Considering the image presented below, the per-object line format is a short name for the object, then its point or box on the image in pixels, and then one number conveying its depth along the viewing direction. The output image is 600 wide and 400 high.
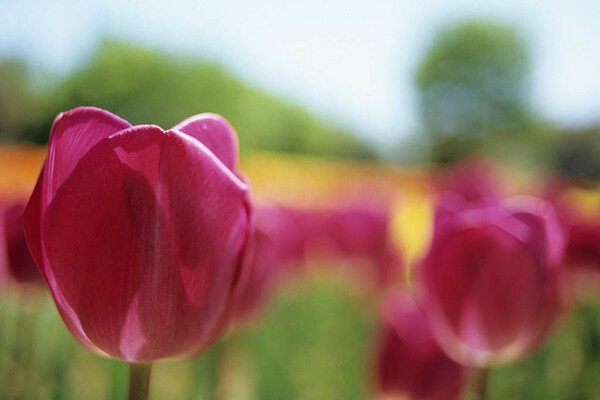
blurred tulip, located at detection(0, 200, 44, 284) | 0.63
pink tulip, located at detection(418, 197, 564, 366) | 0.48
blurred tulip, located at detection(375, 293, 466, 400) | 0.60
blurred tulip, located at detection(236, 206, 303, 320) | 0.71
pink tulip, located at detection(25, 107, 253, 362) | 0.26
